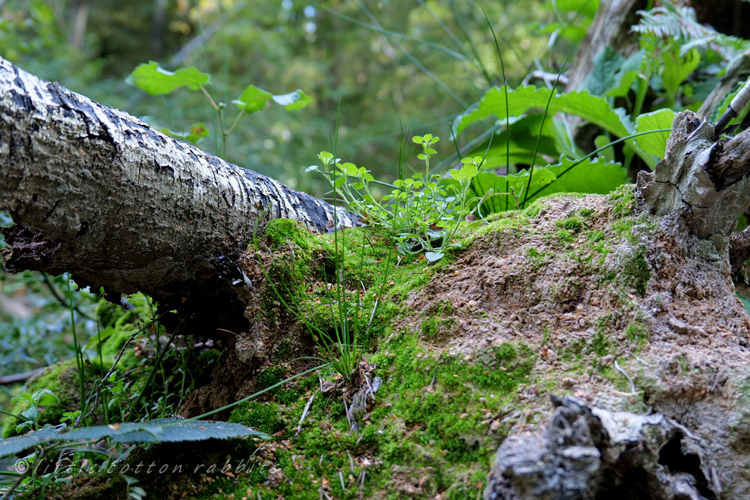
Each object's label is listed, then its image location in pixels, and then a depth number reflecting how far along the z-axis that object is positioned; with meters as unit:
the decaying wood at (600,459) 0.88
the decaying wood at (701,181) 1.01
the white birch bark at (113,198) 0.97
